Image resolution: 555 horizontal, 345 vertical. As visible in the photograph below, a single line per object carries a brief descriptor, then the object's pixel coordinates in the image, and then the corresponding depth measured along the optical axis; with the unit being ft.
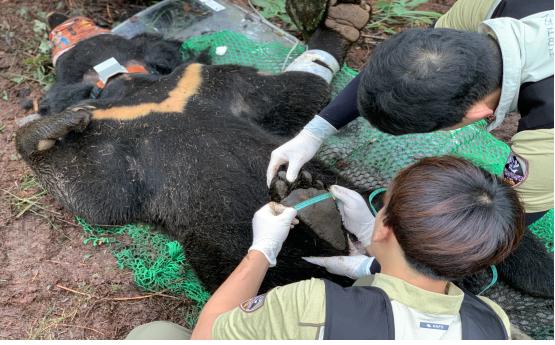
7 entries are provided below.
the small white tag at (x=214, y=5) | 13.38
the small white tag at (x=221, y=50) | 12.66
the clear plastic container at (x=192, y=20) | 13.20
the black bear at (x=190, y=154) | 9.00
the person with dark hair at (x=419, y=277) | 5.09
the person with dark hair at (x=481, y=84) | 6.03
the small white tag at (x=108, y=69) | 11.08
